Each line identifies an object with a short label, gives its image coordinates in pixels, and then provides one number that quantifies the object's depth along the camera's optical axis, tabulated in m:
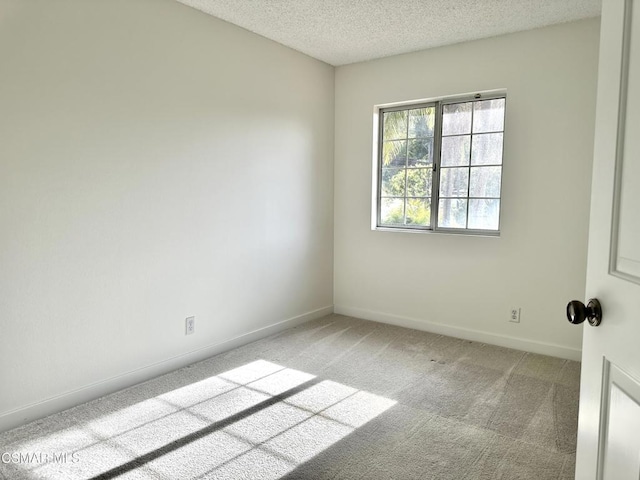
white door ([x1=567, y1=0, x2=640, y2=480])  0.90
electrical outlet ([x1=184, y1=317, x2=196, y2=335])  3.17
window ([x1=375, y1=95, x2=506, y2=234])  3.66
